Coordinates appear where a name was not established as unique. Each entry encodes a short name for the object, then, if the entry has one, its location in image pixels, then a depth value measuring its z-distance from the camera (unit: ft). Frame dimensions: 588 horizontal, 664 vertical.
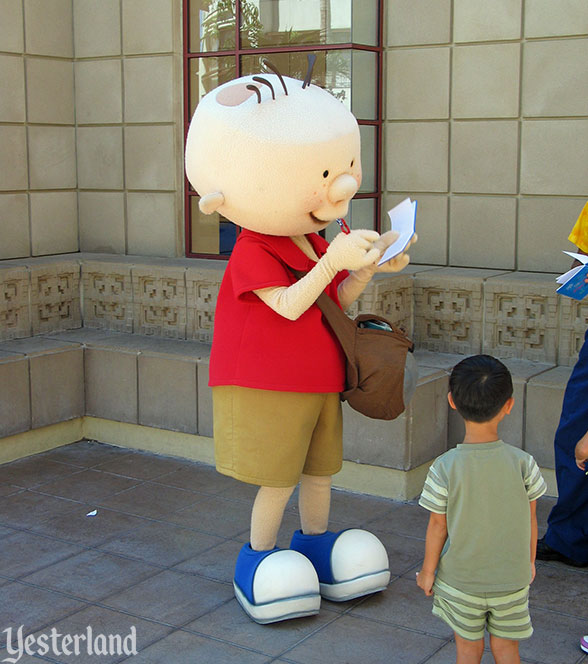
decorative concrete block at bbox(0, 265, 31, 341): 18.80
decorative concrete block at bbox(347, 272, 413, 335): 16.63
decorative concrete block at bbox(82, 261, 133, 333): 19.80
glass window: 18.54
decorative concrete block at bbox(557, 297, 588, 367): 16.02
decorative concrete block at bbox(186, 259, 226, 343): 18.57
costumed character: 10.71
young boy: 8.71
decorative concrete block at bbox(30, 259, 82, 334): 19.47
